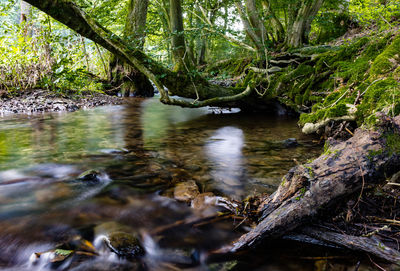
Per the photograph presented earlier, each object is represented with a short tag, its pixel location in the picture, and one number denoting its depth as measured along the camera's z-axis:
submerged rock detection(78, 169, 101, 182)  3.02
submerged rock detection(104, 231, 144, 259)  1.81
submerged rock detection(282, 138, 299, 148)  4.44
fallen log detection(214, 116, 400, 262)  1.71
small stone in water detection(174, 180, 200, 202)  2.60
